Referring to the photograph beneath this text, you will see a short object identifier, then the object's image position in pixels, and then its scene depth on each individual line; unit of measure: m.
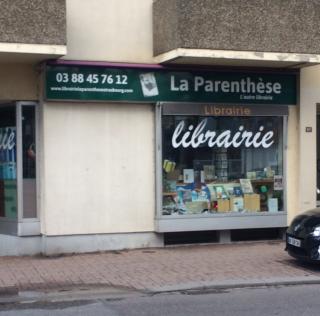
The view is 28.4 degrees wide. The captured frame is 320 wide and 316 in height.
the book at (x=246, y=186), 12.12
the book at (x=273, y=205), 12.20
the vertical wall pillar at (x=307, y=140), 12.20
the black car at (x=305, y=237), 9.25
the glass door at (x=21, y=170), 10.80
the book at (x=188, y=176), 11.80
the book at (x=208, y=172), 11.92
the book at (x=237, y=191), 12.07
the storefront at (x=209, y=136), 11.05
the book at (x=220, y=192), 11.94
